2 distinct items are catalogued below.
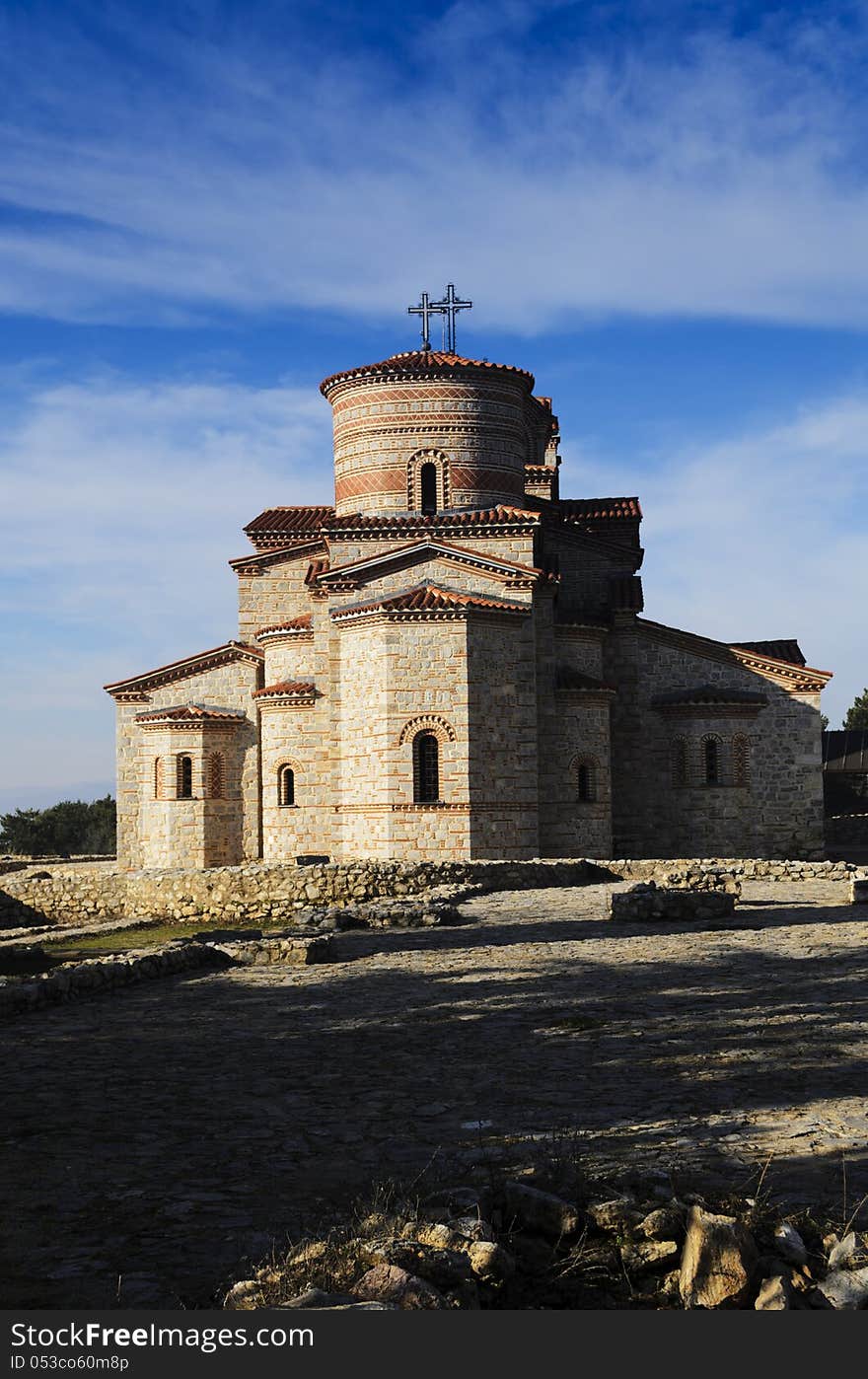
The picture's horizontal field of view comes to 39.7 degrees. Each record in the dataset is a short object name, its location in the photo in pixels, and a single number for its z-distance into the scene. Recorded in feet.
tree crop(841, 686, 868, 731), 193.98
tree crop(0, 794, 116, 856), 181.47
